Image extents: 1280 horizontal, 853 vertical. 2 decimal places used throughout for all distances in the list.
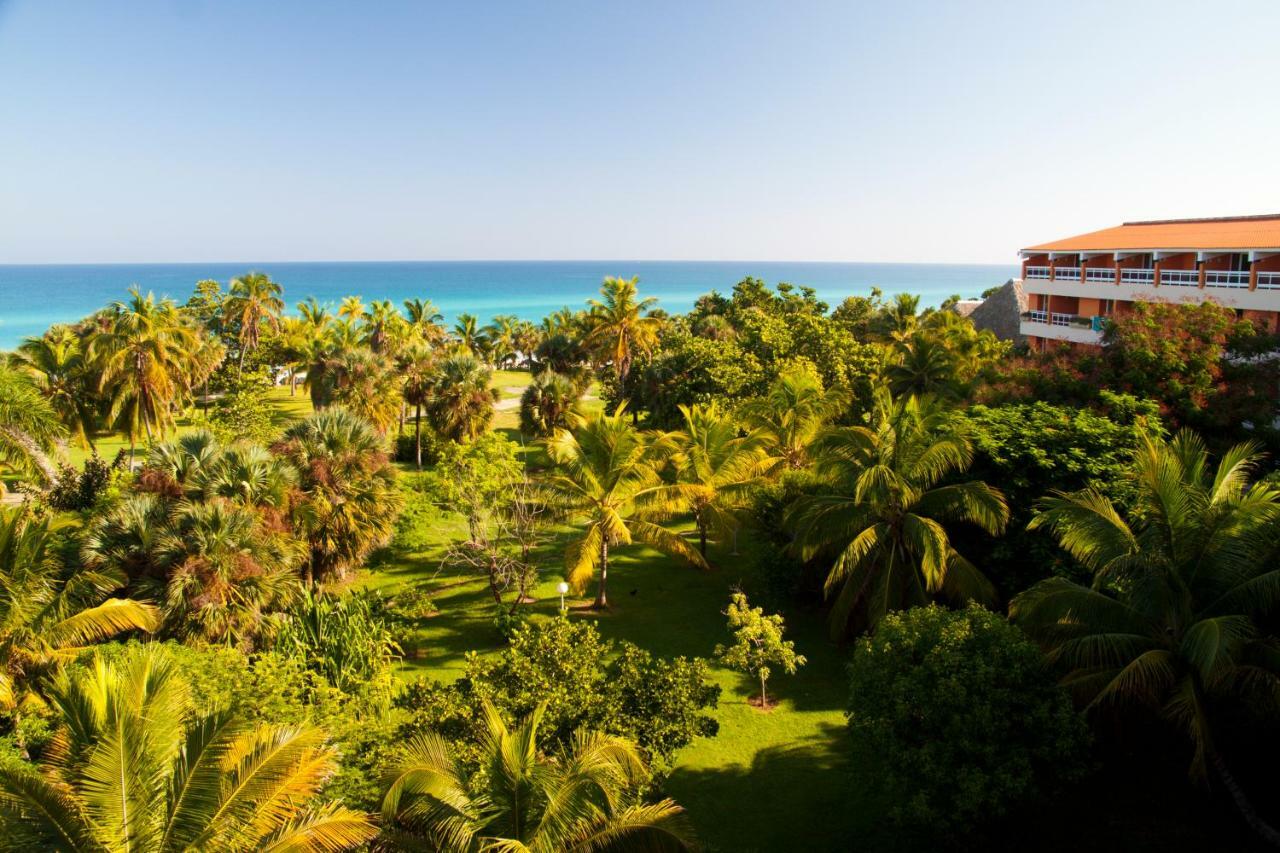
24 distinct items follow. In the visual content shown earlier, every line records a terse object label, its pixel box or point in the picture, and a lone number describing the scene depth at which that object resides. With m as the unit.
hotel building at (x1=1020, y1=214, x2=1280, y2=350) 26.14
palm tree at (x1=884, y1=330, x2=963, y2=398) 28.36
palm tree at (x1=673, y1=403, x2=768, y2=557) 22.20
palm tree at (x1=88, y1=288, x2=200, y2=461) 29.33
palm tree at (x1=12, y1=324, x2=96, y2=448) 30.81
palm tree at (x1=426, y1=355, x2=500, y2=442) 31.94
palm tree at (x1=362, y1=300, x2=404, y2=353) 45.44
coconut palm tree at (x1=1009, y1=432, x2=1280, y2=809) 10.18
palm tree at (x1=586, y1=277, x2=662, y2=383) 38.88
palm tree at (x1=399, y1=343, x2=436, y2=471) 34.41
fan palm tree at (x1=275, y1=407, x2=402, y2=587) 19.30
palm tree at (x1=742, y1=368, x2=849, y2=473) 24.38
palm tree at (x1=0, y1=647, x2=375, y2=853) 6.25
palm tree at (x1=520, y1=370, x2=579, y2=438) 34.25
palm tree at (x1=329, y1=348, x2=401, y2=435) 30.92
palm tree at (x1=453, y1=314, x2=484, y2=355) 52.64
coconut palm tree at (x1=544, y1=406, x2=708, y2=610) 20.30
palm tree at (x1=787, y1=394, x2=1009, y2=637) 15.71
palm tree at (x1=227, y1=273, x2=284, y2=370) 51.62
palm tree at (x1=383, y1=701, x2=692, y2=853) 7.91
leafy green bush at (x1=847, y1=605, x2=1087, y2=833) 10.27
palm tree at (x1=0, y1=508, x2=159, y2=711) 12.13
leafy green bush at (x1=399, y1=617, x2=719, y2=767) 10.90
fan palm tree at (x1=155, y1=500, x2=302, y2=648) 14.84
